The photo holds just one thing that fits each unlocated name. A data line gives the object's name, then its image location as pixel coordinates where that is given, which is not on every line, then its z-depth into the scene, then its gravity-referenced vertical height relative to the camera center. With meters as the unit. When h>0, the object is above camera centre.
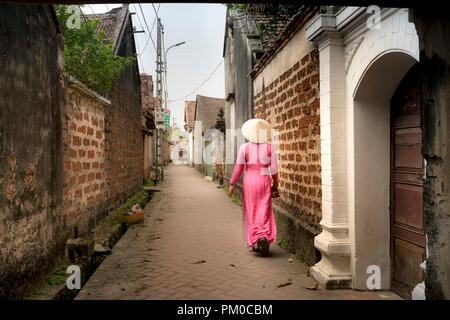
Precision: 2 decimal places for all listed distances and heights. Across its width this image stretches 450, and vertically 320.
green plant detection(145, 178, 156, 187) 16.28 -1.09
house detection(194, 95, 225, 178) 21.08 +1.42
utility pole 20.25 +4.41
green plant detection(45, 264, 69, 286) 3.93 -1.28
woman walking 5.48 -0.40
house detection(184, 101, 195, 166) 43.06 +4.30
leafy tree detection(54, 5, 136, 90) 5.90 +1.69
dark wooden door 3.46 -0.33
